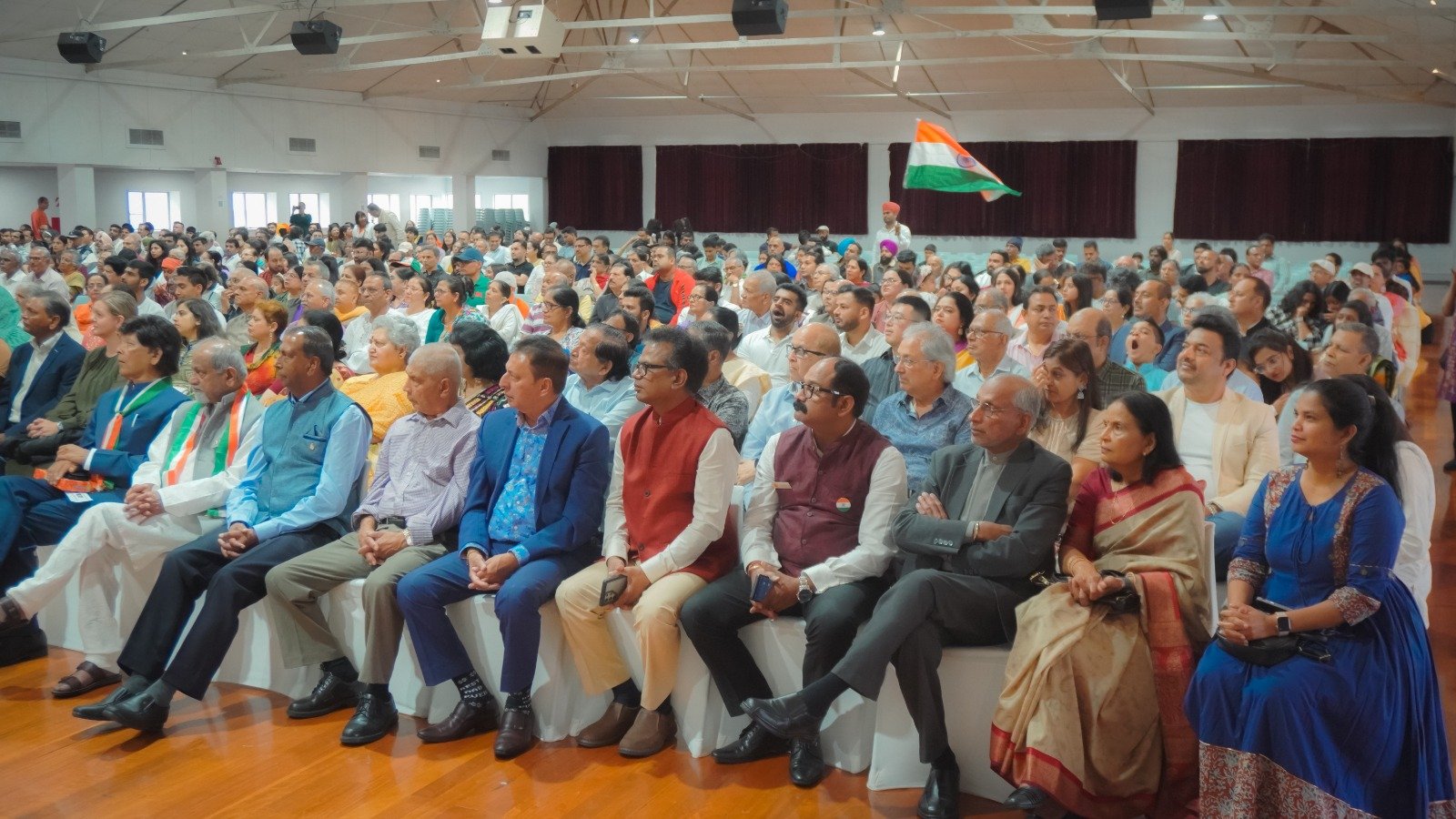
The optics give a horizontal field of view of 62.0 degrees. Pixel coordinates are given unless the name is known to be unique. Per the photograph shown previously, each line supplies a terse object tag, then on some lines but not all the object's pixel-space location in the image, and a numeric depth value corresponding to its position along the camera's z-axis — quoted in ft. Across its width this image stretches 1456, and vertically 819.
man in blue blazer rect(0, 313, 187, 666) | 13.62
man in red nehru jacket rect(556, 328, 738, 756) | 10.86
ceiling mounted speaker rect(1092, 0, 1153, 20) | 30.22
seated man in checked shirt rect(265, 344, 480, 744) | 11.45
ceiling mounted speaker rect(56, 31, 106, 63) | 40.81
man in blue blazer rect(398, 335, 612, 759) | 11.10
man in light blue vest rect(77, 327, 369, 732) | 11.62
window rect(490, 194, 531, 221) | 75.77
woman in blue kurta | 8.29
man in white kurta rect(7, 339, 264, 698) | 12.66
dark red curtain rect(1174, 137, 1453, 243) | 54.85
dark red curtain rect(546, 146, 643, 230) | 73.26
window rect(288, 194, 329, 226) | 66.34
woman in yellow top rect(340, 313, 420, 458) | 14.70
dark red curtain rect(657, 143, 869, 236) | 67.31
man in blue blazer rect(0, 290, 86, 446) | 17.20
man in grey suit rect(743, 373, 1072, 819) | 9.58
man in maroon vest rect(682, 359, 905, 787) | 10.52
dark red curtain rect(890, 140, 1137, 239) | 60.70
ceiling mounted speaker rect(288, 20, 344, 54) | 38.88
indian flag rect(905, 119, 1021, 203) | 33.24
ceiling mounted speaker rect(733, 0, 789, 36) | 33.01
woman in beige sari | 8.96
